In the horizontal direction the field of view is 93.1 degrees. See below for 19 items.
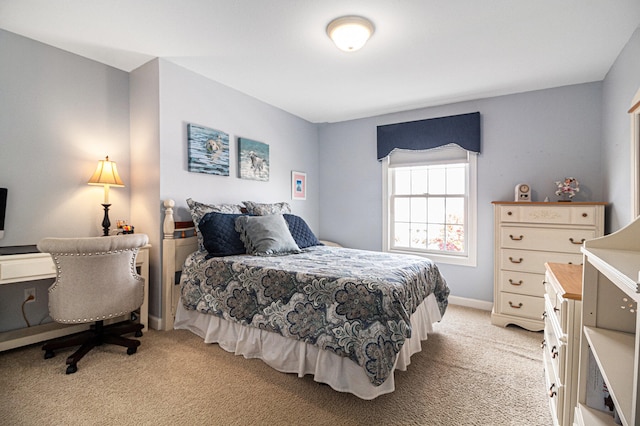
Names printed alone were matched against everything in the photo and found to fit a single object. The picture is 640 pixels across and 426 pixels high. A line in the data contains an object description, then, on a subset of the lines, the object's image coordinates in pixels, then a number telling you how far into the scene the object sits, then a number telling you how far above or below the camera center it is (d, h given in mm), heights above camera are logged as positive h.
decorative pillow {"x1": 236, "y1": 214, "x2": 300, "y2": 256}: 2722 -239
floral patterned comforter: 1736 -593
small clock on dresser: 3127 +198
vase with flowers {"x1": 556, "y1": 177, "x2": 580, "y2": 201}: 2979 +241
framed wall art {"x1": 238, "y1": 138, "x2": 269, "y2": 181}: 3551 +614
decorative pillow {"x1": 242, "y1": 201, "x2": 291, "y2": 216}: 3238 +21
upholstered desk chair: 2039 -521
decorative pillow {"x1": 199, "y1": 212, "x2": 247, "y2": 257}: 2639 -227
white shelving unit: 856 -421
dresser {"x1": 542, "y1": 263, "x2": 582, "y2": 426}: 1358 -624
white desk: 2104 -498
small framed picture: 4359 +362
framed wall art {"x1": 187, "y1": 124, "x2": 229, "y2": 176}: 3049 +628
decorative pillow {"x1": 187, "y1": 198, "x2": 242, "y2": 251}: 2820 -2
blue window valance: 3559 +973
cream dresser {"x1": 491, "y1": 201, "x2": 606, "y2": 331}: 2717 -330
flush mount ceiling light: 2088 +1278
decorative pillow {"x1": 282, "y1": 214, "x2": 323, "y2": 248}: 3217 -236
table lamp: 2666 +275
